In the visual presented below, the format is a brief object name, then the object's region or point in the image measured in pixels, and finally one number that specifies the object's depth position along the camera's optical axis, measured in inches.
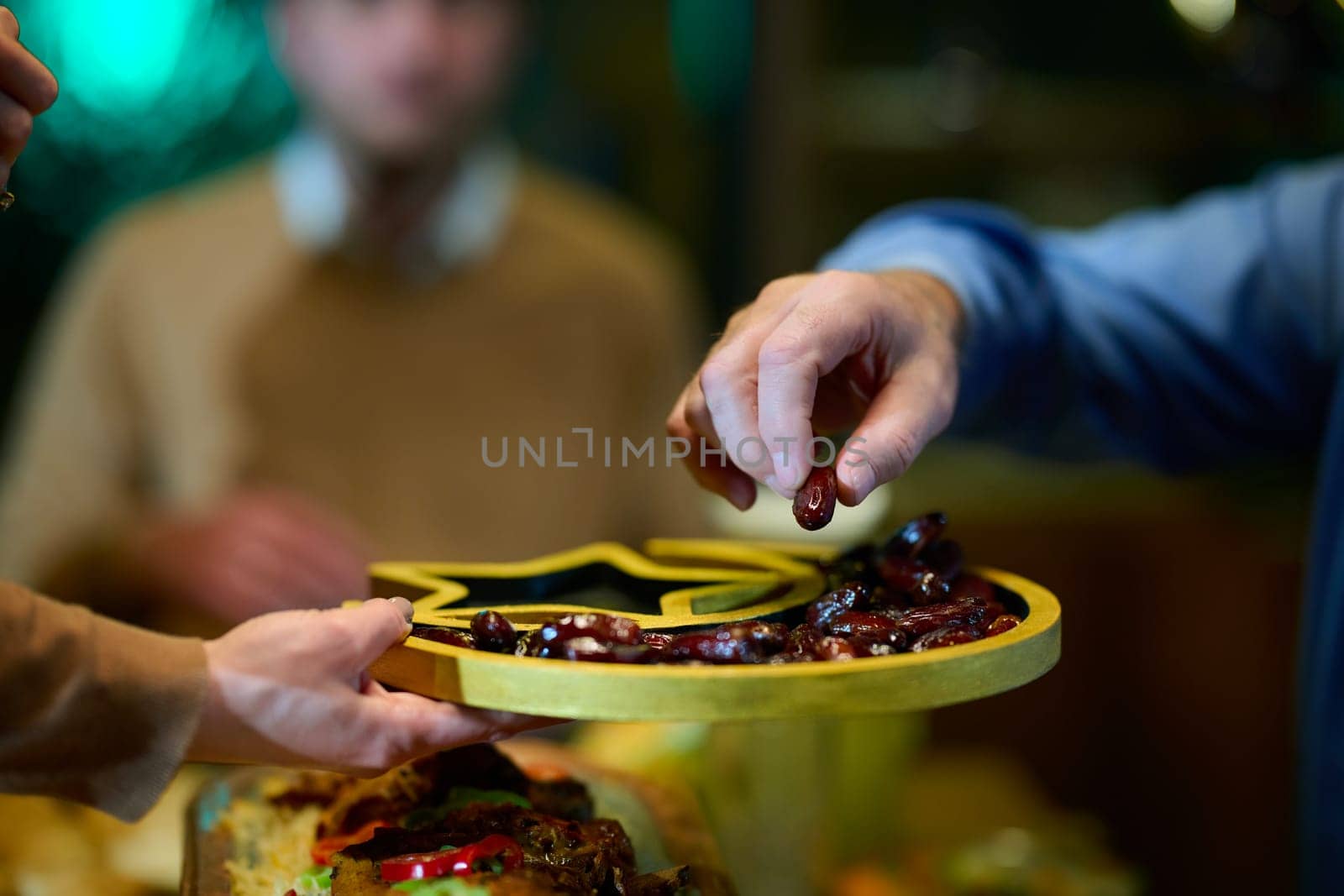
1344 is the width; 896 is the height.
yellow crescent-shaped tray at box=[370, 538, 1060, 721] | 26.6
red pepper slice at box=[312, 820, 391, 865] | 33.4
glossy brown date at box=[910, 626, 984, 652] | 29.6
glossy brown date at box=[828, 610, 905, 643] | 30.1
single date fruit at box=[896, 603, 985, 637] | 31.2
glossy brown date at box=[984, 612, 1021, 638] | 30.8
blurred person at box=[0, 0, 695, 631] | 87.9
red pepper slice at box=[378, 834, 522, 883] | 29.3
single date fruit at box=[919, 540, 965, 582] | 36.1
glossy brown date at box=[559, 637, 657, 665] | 28.2
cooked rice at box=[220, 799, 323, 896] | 32.7
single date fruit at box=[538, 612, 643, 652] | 28.9
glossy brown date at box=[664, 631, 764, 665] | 28.6
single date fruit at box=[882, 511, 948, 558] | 36.1
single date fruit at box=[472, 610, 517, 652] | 30.2
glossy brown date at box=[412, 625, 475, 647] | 30.7
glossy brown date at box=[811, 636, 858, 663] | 28.4
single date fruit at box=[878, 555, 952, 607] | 34.4
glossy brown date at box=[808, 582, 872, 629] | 32.2
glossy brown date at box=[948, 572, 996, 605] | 35.3
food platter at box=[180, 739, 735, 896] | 33.8
